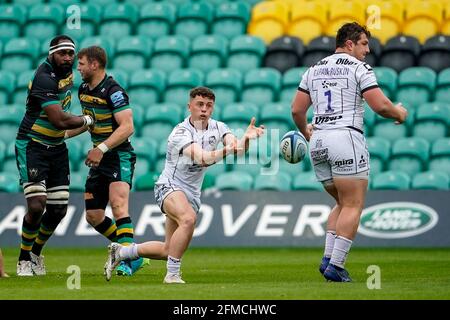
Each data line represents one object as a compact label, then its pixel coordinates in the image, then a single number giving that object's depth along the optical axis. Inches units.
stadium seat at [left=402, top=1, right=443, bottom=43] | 775.7
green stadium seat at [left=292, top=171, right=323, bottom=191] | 661.9
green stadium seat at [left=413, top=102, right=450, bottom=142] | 695.1
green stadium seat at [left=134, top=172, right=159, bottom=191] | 676.7
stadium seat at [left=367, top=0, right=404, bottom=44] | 776.9
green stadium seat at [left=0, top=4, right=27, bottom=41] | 829.8
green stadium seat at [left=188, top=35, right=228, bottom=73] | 776.9
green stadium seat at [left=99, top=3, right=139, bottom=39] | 815.1
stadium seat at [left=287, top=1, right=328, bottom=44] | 788.0
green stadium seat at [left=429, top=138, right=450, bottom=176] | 673.0
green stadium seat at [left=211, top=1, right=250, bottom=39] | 805.9
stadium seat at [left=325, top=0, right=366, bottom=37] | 778.2
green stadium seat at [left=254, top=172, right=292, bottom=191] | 664.4
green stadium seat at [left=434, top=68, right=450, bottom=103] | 717.3
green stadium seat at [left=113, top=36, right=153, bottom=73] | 783.1
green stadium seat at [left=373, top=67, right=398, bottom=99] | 721.0
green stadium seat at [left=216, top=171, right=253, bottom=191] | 669.9
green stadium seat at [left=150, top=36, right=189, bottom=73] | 780.1
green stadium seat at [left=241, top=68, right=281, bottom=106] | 743.1
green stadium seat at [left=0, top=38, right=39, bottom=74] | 797.9
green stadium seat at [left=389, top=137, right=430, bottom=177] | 681.6
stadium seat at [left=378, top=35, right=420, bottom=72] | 753.0
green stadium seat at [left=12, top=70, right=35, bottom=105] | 768.9
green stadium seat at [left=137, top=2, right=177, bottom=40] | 810.2
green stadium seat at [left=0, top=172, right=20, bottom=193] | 687.7
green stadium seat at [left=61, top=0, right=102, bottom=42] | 804.0
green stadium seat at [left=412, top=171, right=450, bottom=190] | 650.2
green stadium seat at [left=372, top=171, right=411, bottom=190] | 653.9
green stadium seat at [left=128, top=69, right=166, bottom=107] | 755.4
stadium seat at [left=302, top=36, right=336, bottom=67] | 751.7
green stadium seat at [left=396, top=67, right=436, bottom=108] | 721.6
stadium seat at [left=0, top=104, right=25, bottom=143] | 742.5
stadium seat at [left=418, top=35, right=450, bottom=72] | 748.6
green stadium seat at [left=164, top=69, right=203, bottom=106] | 748.0
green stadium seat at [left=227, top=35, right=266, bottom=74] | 773.9
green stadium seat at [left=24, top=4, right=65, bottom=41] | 821.9
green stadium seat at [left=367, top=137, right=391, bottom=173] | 679.7
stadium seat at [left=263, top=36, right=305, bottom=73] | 771.4
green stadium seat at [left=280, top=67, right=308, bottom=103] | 735.7
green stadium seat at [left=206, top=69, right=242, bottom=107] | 745.0
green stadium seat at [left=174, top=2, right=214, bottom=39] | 805.2
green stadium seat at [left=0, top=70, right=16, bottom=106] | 774.5
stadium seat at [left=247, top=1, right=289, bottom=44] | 797.9
